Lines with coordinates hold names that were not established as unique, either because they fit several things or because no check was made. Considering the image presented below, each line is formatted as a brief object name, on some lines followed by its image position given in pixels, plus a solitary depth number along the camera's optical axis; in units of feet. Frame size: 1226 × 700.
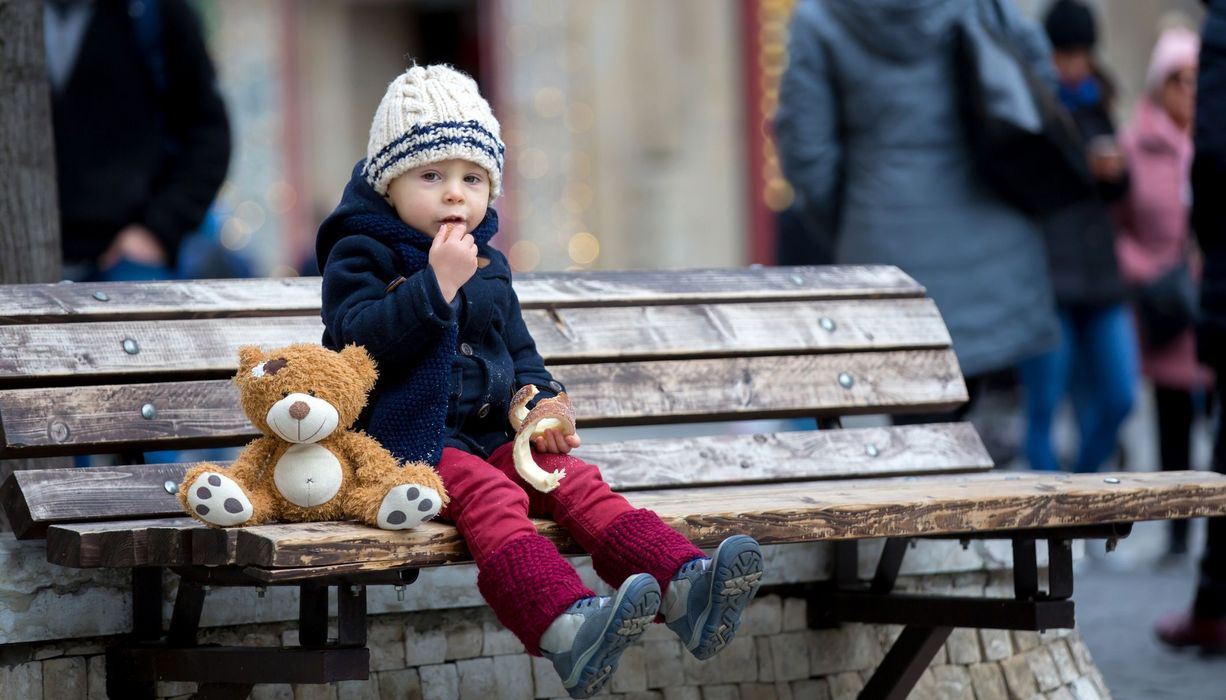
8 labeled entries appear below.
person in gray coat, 35.50
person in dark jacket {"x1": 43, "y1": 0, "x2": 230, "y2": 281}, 32.91
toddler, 18.67
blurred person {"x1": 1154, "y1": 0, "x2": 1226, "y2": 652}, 32.35
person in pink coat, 47.83
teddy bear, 18.45
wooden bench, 19.66
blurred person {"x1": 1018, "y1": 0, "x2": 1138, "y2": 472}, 44.34
